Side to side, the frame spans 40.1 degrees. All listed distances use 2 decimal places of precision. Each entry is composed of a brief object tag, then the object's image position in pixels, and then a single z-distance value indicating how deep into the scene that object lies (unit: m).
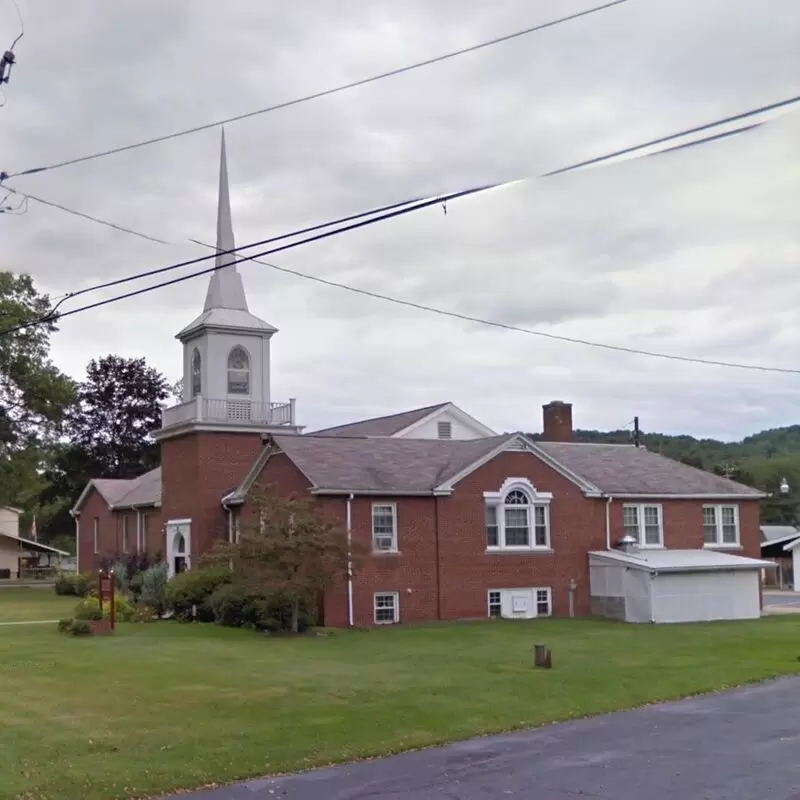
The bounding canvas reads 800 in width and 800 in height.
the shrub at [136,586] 43.28
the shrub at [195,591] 34.75
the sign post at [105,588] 31.23
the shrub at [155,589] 36.78
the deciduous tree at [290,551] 29.91
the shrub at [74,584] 51.94
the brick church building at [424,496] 34.91
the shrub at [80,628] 29.66
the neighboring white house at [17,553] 78.12
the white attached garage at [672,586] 36.56
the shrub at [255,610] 30.95
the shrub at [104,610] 31.44
